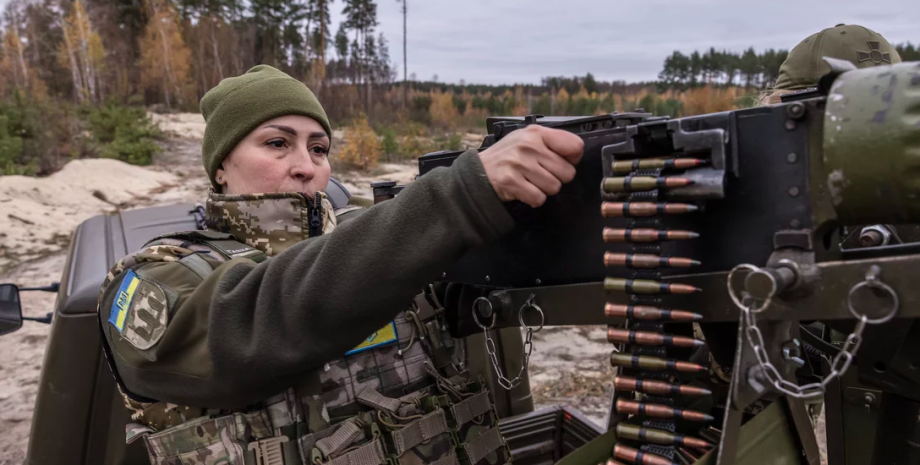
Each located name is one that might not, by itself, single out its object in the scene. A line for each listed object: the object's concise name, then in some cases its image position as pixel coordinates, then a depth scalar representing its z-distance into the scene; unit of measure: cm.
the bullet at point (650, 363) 68
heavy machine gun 56
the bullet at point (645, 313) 66
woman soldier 68
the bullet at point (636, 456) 67
